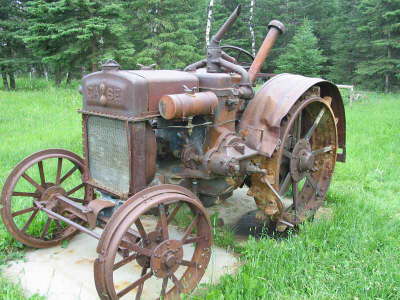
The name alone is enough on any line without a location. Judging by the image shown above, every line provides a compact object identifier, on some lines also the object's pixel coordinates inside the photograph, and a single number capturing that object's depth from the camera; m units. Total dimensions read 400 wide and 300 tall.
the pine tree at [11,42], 14.76
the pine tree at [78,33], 12.48
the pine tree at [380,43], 18.04
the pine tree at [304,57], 16.64
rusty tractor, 2.48
